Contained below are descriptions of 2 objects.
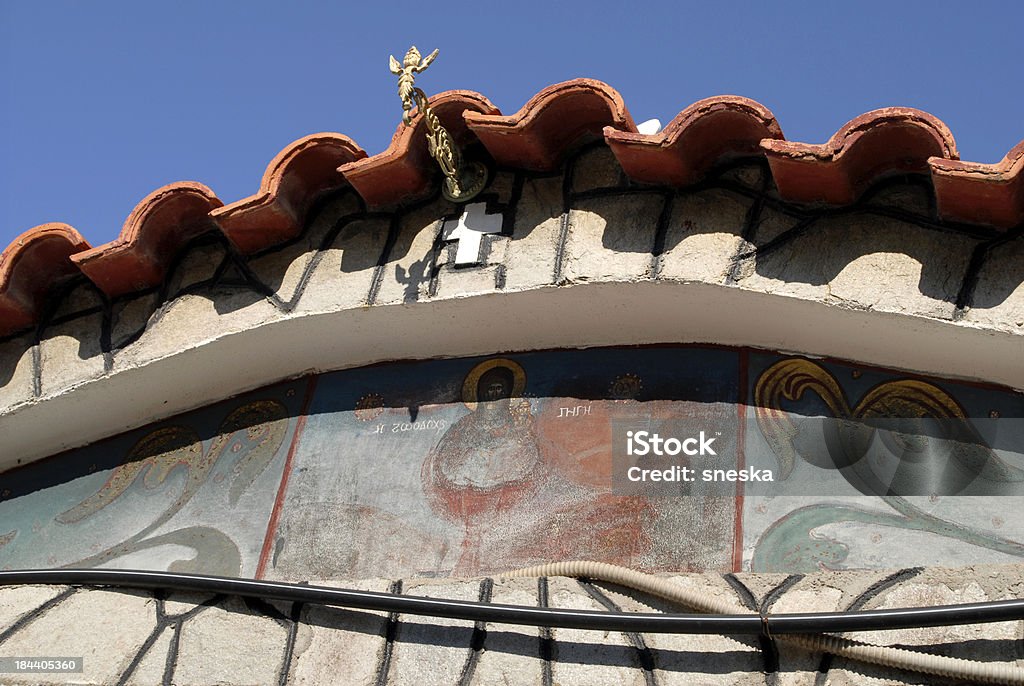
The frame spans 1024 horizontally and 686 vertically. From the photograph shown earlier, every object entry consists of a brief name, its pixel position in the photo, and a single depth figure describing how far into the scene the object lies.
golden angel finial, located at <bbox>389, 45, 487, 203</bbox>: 4.84
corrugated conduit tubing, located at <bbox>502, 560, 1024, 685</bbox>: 3.38
